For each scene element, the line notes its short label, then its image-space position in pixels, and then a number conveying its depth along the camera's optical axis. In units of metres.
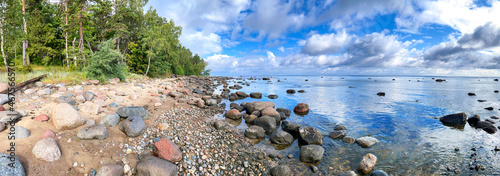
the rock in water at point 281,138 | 9.38
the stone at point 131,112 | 8.56
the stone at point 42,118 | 6.35
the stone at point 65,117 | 6.20
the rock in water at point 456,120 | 13.17
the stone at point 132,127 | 7.16
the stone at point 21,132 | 5.23
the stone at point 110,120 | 7.47
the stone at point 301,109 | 17.23
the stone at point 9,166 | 4.05
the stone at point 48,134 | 5.51
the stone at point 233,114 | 13.61
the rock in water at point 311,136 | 9.50
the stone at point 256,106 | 16.05
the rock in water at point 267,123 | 11.32
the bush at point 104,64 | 16.72
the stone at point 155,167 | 5.38
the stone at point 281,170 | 6.51
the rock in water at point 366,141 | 9.39
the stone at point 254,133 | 9.97
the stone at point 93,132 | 6.03
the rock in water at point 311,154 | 7.63
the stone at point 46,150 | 4.78
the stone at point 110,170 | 4.91
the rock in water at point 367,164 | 6.99
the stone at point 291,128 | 11.26
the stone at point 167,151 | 6.26
